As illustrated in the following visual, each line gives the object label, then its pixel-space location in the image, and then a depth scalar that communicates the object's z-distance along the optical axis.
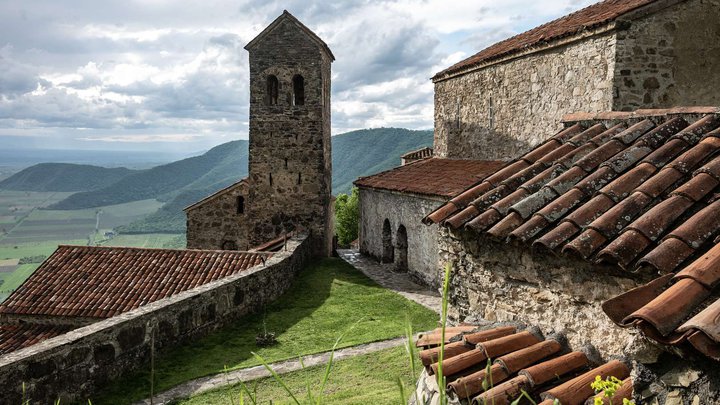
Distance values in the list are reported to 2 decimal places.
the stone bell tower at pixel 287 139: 20.52
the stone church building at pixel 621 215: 2.73
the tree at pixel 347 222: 39.06
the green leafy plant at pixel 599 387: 2.15
